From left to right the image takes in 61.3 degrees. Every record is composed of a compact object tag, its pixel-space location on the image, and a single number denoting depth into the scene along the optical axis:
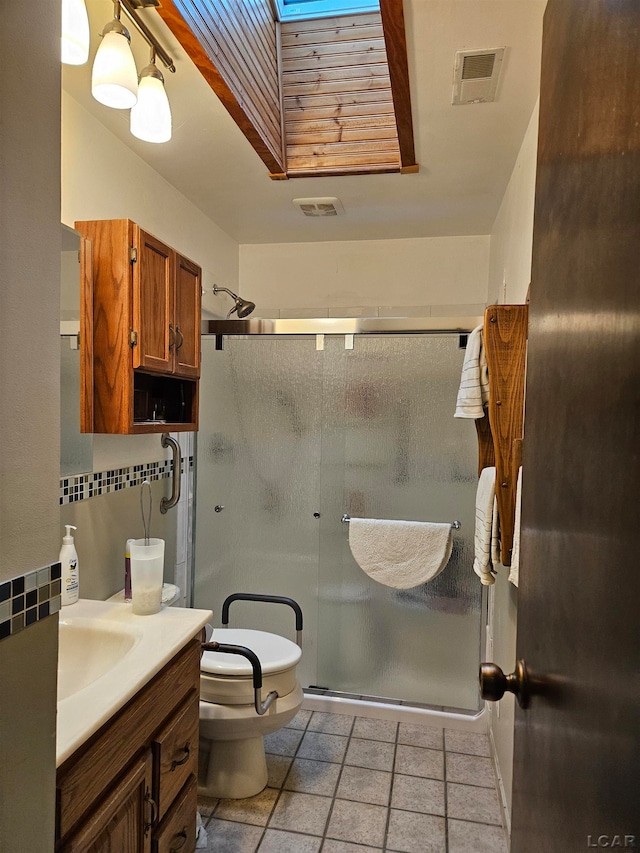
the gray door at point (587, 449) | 0.38
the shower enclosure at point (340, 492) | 2.49
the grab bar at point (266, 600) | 2.24
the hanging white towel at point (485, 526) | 1.67
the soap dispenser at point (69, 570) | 1.62
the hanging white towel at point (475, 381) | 1.77
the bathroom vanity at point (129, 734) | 0.99
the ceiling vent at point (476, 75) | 1.47
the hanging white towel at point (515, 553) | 1.42
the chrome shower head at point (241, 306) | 2.74
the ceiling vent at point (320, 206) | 2.47
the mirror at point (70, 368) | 1.53
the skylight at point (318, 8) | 1.64
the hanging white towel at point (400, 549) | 2.44
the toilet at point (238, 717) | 1.89
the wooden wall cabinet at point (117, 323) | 1.68
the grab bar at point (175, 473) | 2.28
